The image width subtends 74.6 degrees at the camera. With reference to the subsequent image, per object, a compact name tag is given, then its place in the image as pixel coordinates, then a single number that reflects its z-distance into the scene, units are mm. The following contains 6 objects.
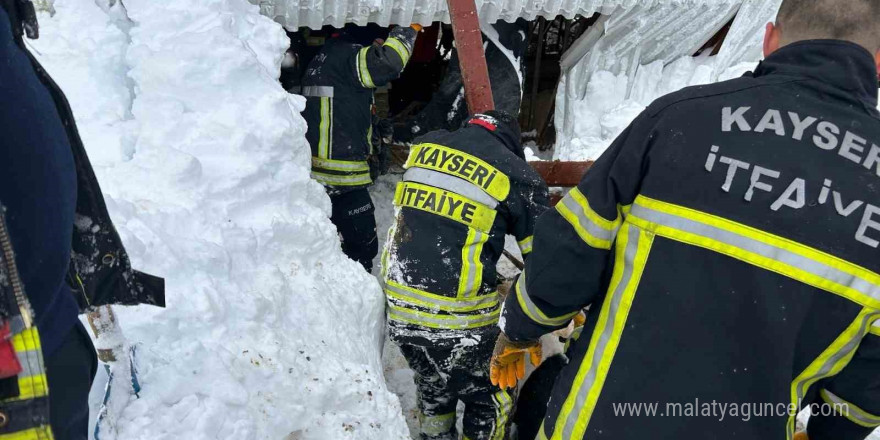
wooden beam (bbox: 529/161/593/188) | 4488
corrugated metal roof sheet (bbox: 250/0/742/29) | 4008
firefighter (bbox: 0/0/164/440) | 855
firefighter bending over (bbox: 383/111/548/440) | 2598
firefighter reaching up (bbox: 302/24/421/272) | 3844
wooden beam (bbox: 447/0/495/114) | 3615
